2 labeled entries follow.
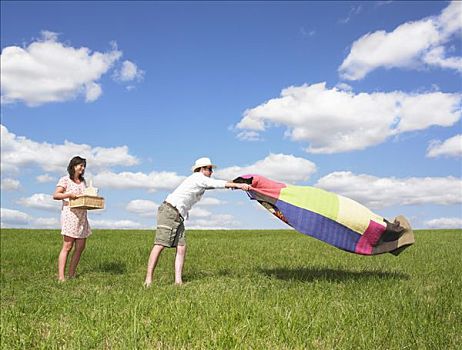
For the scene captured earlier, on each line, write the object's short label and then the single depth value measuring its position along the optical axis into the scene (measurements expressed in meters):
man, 9.69
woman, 11.07
